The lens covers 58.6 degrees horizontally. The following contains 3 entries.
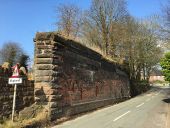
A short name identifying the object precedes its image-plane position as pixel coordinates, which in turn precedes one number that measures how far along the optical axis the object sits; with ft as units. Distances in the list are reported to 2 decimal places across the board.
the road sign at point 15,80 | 20.62
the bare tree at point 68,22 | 52.02
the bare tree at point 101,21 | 76.52
